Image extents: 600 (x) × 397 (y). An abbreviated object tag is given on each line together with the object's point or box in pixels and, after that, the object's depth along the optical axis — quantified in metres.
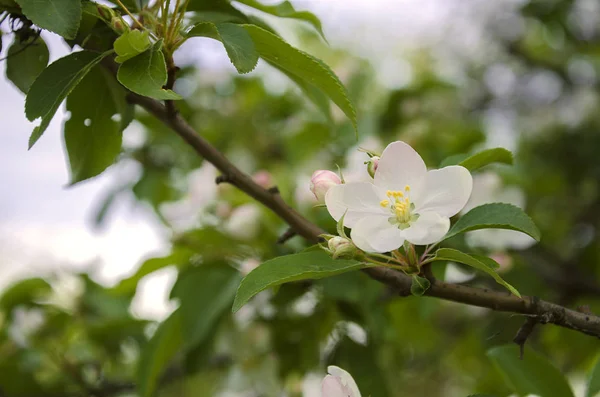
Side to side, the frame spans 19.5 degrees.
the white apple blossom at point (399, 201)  0.51
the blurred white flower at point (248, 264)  0.65
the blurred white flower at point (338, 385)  0.52
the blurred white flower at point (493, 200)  0.70
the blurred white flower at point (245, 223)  0.68
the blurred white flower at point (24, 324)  0.88
